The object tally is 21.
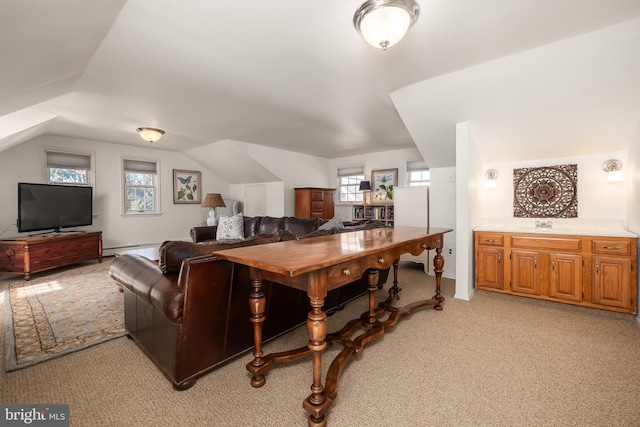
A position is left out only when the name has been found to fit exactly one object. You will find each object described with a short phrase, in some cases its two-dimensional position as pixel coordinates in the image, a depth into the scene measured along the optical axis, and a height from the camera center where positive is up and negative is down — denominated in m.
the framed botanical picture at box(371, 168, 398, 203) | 6.52 +0.66
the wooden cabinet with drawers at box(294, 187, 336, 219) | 6.55 +0.23
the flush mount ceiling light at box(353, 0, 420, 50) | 1.68 +1.22
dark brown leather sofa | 1.61 -0.64
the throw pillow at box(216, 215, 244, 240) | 4.44 -0.28
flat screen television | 4.24 +0.14
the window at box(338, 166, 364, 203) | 7.25 +0.75
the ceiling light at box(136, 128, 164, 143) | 4.38 +1.31
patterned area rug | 2.12 -1.02
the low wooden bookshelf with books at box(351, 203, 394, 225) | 6.40 -0.04
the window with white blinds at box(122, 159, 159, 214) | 6.04 +0.63
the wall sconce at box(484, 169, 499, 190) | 3.83 +0.44
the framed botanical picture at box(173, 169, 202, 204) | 6.73 +0.67
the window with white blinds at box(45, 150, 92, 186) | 5.11 +0.91
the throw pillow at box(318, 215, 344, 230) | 3.46 -0.17
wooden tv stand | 3.92 -0.57
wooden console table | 1.36 -0.37
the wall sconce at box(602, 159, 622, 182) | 3.07 +0.43
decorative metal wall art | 3.37 +0.21
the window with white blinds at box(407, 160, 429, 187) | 6.16 +0.85
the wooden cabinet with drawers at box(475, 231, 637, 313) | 2.67 -0.65
